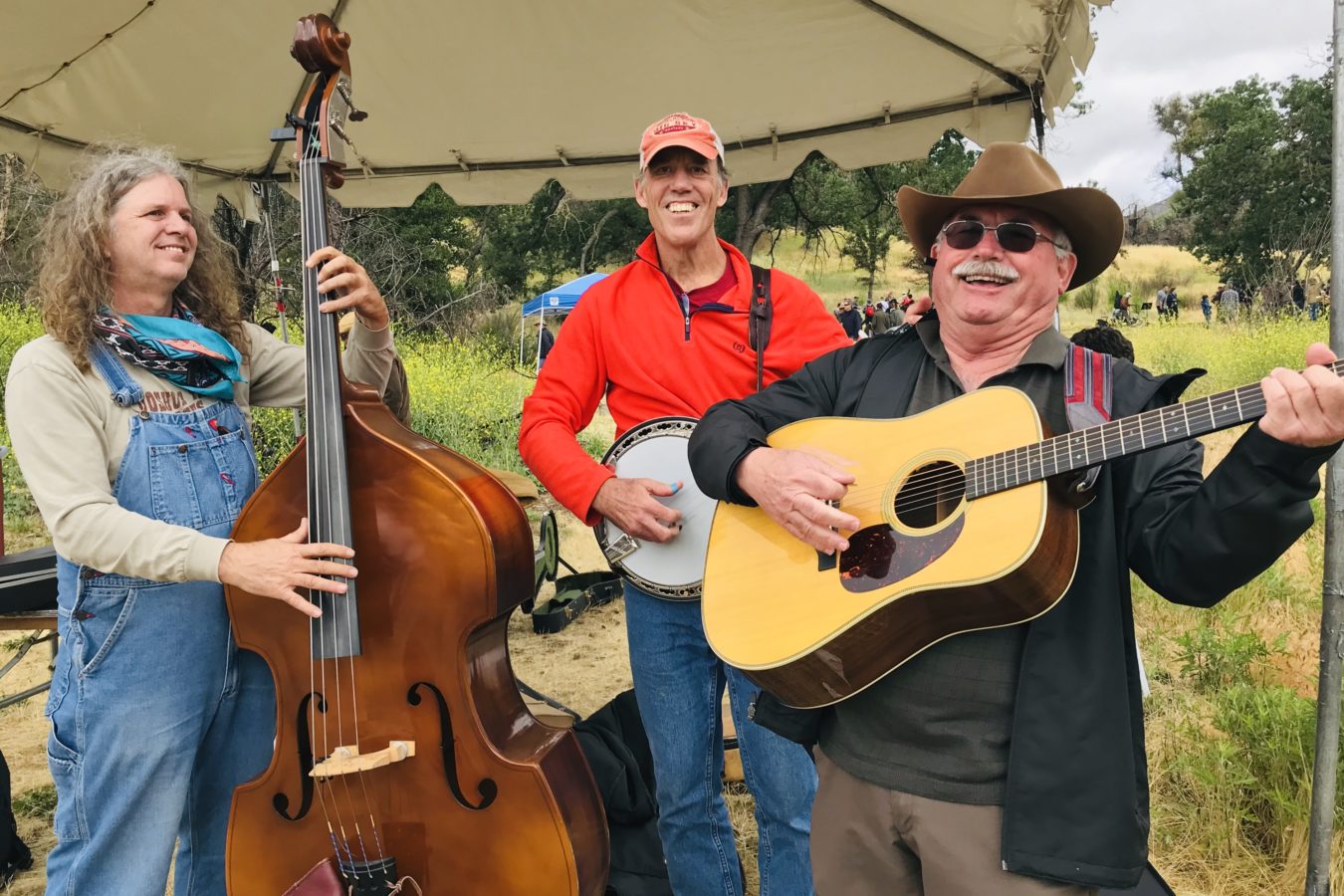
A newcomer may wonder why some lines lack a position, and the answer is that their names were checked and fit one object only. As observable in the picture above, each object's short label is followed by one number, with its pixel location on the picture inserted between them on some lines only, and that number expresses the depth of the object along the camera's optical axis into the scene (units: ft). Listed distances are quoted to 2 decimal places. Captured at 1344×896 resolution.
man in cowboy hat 4.38
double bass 6.33
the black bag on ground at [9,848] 10.21
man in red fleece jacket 7.40
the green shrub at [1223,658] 12.86
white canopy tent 11.21
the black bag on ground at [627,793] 9.68
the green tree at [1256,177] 83.76
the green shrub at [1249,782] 9.71
